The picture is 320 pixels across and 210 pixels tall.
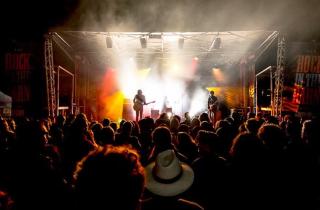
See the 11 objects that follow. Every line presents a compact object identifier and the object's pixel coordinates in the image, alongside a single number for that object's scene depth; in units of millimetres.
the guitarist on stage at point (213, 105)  13773
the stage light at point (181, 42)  12648
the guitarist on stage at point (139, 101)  14245
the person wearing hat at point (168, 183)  1929
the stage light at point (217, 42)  12041
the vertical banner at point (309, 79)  11188
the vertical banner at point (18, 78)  11328
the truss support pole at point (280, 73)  9922
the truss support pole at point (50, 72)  10664
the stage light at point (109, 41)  12214
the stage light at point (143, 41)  12692
